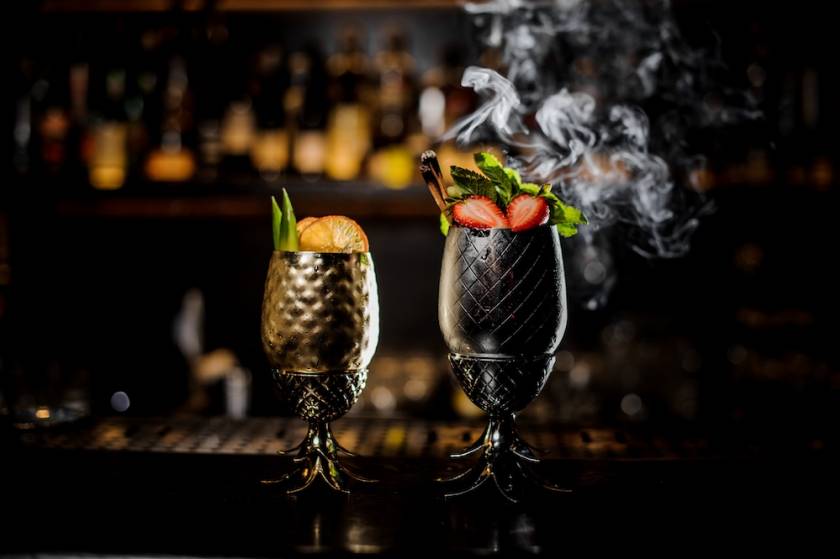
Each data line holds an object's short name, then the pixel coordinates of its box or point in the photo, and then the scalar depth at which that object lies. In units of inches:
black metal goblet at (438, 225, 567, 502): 36.9
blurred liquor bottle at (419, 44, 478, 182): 103.7
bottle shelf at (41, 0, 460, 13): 95.0
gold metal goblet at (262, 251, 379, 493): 36.7
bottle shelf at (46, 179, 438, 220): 92.5
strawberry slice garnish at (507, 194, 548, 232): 37.1
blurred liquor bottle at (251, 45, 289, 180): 102.7
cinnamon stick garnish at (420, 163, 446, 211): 37.9
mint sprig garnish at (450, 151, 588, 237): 37.3
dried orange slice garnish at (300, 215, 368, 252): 38.6
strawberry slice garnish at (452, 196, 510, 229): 37.4
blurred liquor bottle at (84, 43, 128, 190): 99.0
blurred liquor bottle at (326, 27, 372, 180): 101.7
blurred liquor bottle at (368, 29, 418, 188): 100.0
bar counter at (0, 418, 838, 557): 31.2
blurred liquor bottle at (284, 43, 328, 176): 102.3
